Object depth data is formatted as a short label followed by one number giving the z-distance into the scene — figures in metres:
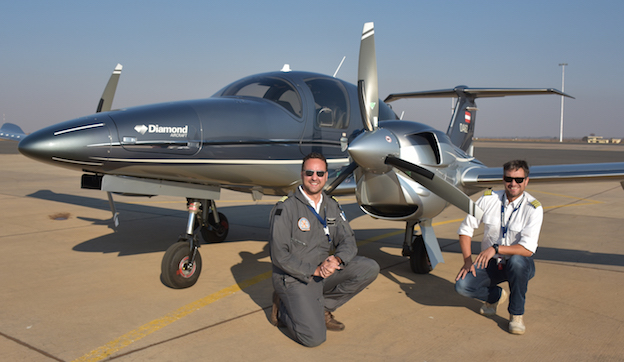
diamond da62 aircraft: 4.84
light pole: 86.88
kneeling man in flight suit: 3.83
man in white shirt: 4.05
